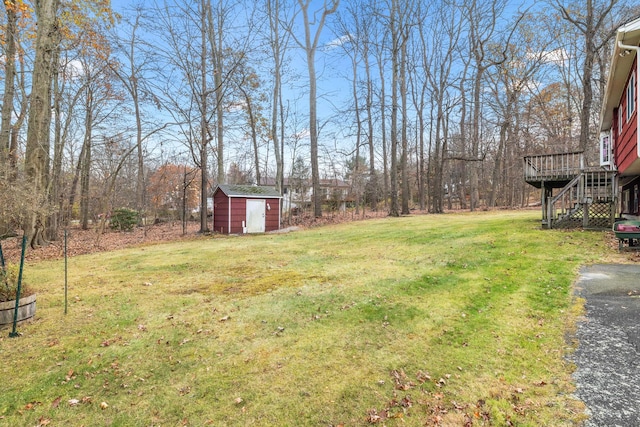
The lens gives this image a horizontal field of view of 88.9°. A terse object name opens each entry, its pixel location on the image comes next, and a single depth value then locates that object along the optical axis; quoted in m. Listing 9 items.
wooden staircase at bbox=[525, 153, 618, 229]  9.54
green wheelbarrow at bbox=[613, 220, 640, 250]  6.71
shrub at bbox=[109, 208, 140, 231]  18.84
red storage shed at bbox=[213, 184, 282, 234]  15.38
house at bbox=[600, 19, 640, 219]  6.62
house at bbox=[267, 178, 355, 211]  25.14
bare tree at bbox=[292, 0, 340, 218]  19.25
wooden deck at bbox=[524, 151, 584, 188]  10.62
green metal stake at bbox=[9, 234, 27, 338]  3.77
